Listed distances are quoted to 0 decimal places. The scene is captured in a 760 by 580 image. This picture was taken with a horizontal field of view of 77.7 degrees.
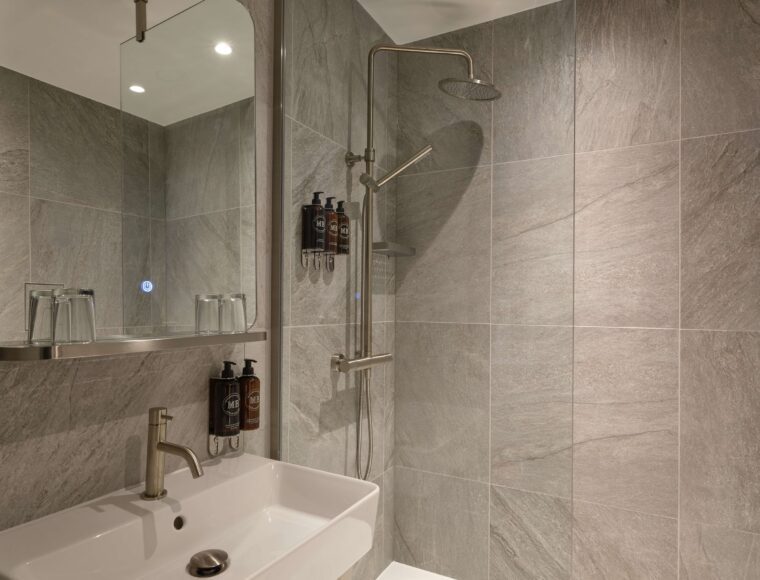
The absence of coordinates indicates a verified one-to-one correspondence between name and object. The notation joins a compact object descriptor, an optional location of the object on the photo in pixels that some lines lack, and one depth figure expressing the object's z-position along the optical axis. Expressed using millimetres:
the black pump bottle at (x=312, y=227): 1429
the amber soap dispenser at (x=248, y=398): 1234
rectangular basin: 786
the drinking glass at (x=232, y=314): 1175
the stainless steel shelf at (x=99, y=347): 707
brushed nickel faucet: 972
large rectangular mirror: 827
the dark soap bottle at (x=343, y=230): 1481
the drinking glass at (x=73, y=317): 814
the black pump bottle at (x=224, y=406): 1185
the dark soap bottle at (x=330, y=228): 1455
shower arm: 1475
